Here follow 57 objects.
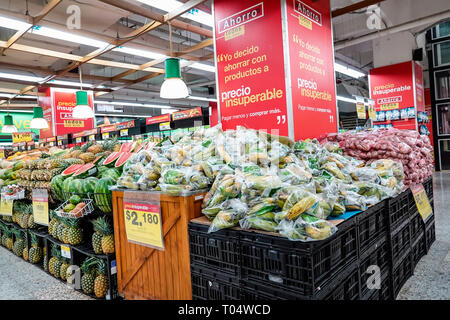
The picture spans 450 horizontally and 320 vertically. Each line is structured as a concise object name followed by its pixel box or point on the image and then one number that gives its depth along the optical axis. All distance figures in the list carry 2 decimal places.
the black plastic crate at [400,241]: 2.00
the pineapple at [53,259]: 2.61
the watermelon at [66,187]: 2.27
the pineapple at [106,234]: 2.09
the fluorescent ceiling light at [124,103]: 13.54
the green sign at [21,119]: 13.87
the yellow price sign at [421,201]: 2.38
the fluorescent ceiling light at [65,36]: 4.20
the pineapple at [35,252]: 2.92
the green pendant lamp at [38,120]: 6.82
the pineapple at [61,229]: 2.42
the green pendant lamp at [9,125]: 7.64
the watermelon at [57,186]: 2.42
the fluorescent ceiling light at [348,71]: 7.70
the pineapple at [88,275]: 2.20
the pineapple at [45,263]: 2.74
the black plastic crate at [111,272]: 2.07
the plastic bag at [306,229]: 1.17
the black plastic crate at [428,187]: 2.82
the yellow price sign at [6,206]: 3.24
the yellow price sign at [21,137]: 10.14
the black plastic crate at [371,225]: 1.58
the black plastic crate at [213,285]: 1.40
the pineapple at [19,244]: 3.18
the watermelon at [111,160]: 2.53
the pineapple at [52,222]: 2.58
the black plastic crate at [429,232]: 2.78
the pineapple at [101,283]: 2.12
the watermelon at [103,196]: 2.10
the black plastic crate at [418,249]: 2.41
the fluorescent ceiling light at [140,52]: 5.29
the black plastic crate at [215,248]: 1.38
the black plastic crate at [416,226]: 2.42
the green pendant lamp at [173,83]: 4.20
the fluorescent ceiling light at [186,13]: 3.60
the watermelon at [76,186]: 2.21
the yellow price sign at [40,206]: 2.66
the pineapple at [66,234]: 2.35
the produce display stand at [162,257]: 1.62
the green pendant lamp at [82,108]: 5.77
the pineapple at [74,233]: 2.33
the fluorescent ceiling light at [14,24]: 3.88
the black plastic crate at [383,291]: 1.71
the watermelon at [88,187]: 2.18
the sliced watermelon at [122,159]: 2.44
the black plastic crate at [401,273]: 1.99
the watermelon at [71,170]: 2.50
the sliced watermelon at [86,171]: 2.42
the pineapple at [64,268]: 2.48
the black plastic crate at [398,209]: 1.92
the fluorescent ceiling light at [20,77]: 6.59
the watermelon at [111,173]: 2.24
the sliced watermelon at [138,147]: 2.61
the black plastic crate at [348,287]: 1.33
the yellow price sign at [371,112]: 5.66
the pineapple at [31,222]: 2.96
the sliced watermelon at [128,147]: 2.81
